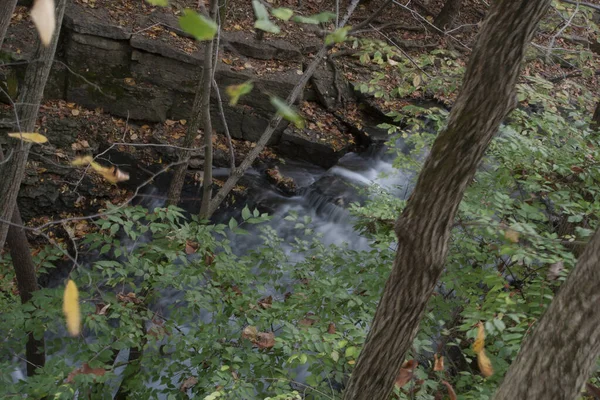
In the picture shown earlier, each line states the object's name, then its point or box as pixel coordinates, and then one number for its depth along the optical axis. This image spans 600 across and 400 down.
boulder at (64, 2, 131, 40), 9.03
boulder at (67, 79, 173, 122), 9.27
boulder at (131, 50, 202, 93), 9.48
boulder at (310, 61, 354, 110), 10.47
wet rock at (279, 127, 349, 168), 9.78
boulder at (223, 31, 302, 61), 10.29
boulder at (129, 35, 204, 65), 9.37
